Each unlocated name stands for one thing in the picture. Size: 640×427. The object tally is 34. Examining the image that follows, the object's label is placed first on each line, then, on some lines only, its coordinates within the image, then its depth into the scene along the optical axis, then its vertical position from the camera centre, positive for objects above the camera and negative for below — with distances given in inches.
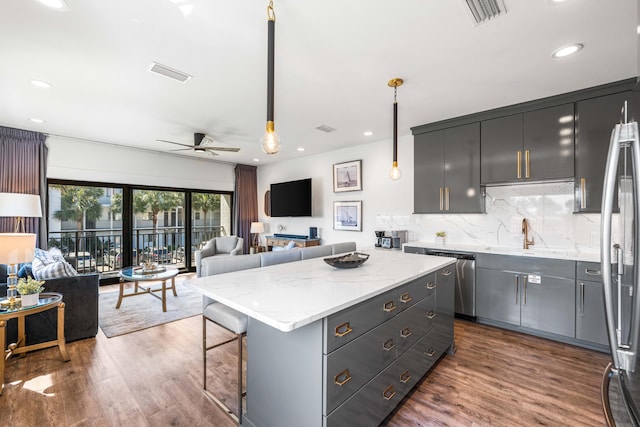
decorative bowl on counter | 87.3 -15.8
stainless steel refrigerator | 28.5 -8.0
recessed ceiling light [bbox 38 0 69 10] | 67.0 +50.2
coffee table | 149.5 -34.2
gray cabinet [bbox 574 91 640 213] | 110.7 +27.1
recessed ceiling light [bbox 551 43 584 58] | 84.8 +49.3
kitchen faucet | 136.8 -12.3
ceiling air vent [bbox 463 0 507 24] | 67.0 +49.4
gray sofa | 87.4 -16.9
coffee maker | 175.6 -16.6
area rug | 131.9 -52.6
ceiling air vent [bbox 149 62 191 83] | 96.1 +49.7
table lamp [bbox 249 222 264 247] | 264.7 -15.0
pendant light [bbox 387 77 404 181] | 103.0 +26.1
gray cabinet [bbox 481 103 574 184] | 120.6 +29.7
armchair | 218.2 -26.3
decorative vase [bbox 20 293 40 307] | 91.9 -28.3
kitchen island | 51.5 -27.3
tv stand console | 221.1 -24.4
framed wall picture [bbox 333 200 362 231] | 206.0 -3.3
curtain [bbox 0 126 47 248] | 165.9 +27.2
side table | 89.9 -37.9
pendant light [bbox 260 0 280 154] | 59.4 +22.9
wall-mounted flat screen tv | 232.4 +11.6
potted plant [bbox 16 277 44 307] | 92.1 -25.8
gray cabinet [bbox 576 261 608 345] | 105.9 -36.1
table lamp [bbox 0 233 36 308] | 87.5 -12.0
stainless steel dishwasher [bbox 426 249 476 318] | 135.0 -35.5
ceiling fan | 171.2 +45.4
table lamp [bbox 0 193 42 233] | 143.0 +4.2
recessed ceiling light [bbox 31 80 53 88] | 107.4 +50.1
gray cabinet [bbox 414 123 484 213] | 145.7 +22.0
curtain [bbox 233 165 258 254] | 275.1 +11.0
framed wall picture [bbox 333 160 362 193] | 204.7 +26.4
